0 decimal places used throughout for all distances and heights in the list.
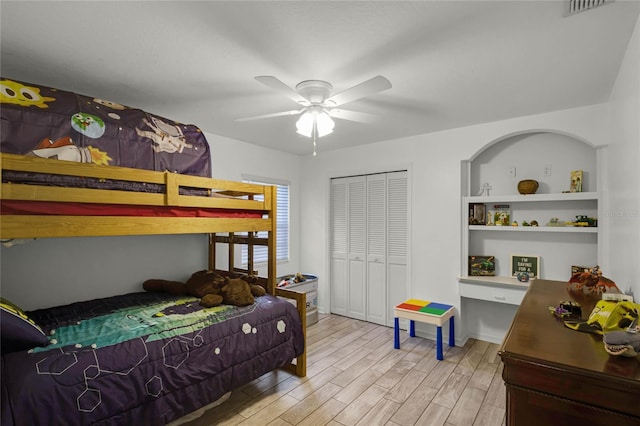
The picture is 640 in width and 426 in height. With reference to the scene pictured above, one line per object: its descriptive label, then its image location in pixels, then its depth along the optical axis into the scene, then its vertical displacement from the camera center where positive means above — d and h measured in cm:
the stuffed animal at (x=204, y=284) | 283 -66
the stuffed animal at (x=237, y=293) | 262 -68
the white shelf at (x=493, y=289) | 318 -81
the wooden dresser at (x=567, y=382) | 91 -52
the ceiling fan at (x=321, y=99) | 188 +76
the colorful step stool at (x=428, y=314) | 321 -108
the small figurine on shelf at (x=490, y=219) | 356 -9
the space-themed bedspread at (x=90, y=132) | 181 +53
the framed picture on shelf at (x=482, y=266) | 354 -62
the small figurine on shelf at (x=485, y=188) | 362 +27
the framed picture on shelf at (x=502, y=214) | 347 -3
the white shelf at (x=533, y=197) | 295 +14
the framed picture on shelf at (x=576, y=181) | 307 +29
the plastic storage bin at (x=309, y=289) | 423 -107
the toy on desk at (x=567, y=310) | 147 -47
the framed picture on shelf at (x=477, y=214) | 356 -3
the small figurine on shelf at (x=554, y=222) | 322 -11
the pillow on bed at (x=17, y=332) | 162 -63
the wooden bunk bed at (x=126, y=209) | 165 +2
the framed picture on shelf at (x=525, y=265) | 334 -57
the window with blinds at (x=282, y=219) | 465 -11
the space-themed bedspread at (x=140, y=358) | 153 -86
